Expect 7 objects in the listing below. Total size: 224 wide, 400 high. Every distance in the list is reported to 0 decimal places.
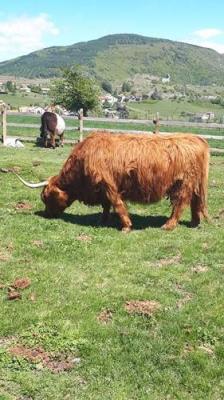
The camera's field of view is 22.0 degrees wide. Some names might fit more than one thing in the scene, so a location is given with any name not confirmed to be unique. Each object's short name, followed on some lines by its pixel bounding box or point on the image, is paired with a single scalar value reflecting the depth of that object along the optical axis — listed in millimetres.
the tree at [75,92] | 64438
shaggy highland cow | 11344
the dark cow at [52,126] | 26500
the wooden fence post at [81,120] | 27559
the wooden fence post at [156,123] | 26297
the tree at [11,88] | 187925
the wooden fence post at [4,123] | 27731
